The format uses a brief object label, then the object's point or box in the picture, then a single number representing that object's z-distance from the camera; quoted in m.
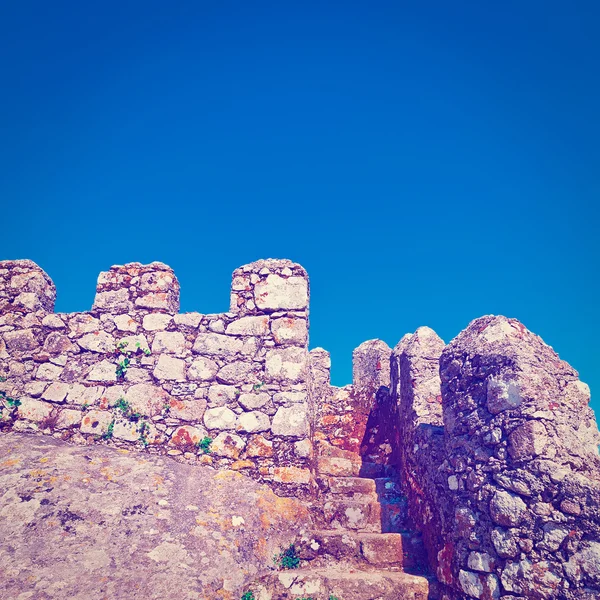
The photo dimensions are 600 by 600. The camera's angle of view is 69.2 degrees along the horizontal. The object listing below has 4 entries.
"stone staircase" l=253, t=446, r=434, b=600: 3.61
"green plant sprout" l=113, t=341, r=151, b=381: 5.16
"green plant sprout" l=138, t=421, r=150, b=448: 4.83
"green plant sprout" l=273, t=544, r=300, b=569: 3.96
